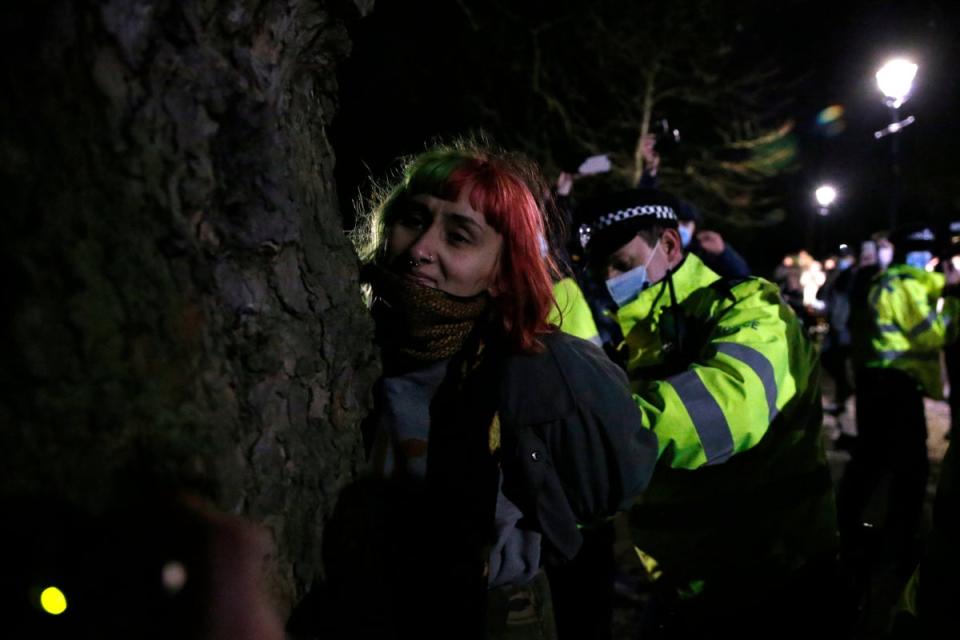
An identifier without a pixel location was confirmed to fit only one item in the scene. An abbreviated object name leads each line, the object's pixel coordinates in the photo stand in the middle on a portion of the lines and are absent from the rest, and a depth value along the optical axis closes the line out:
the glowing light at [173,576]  0.70
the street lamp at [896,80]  7.92
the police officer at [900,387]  4.19
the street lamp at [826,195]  11.70
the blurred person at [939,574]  1.15
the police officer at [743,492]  1.88
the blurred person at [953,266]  3.73
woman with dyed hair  1.24
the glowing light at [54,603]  0.70
